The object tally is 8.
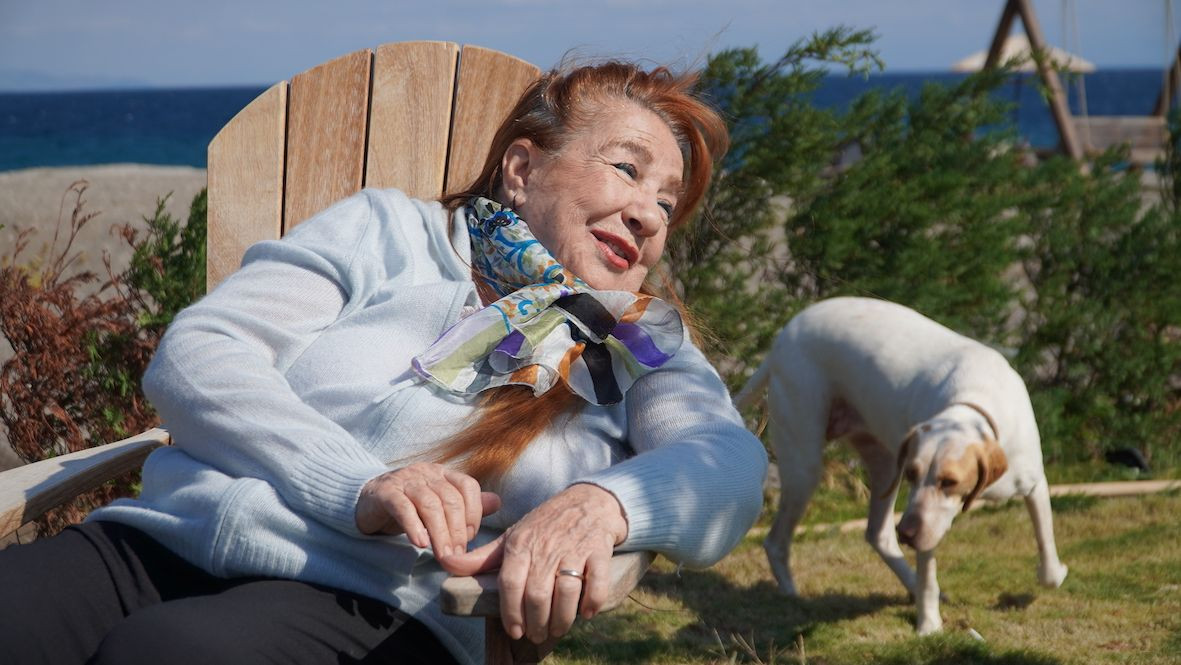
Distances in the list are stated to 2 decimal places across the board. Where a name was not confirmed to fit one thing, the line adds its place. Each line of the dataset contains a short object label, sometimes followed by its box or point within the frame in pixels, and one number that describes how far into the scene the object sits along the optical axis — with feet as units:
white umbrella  17.19
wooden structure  21.73
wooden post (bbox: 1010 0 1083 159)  18.47
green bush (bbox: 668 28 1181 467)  15.49
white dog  11.39
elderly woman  5.45
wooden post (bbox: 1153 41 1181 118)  25.13
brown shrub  11.23
